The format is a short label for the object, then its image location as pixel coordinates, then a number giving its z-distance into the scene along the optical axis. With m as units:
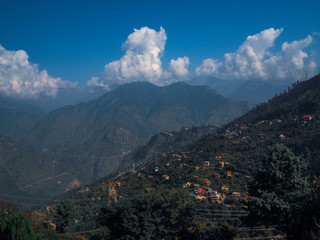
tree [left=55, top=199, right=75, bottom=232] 36.34
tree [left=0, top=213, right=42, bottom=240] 15.78
